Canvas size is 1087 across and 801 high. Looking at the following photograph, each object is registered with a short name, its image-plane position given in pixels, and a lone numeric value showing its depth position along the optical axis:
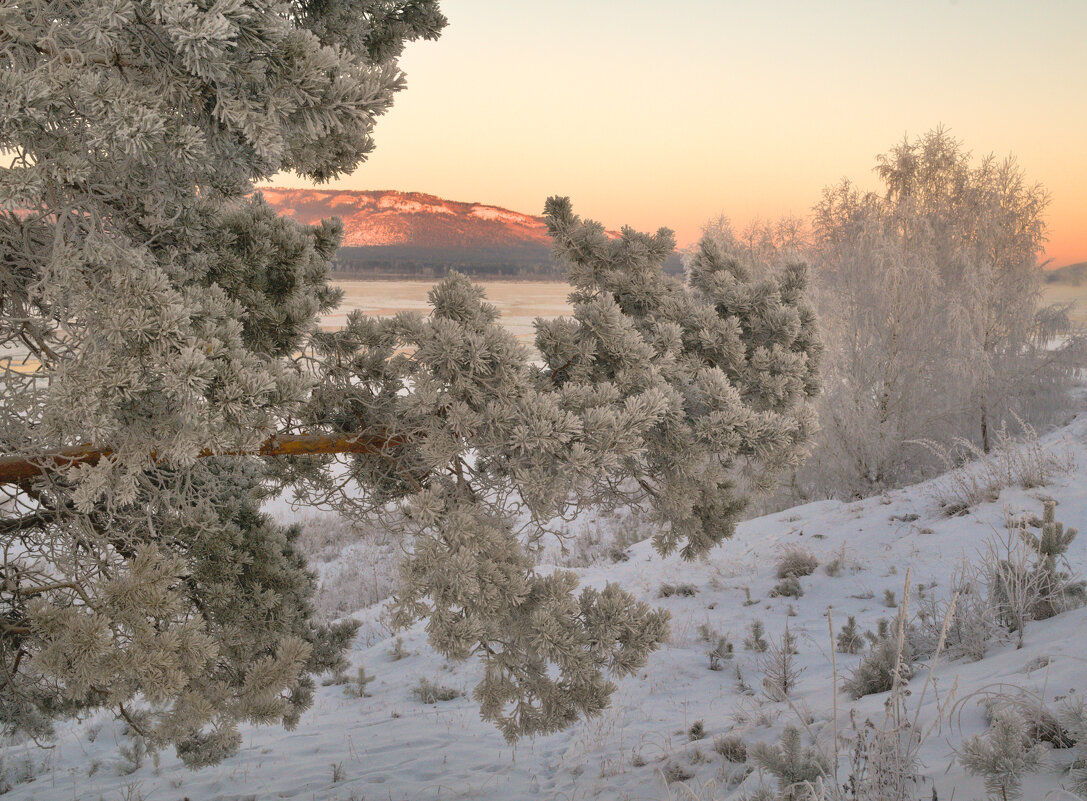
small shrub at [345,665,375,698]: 7.35
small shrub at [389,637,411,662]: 8.41
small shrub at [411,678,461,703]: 6.89
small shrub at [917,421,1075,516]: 7.49
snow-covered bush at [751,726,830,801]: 2.79
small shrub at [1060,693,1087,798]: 2.17
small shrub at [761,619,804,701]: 4.81
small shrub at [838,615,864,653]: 5.42
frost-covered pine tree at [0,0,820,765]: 2.07
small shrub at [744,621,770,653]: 5.93
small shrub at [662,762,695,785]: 4.00
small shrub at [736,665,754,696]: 5.28
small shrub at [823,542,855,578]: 7.31
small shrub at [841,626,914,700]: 4.16
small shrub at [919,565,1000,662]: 4.14
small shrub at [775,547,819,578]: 7.54
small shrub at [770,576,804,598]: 7.12
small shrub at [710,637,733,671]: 5.97
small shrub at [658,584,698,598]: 8.06
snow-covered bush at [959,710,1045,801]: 2.23
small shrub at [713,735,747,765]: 4.00
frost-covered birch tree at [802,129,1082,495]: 12.16
